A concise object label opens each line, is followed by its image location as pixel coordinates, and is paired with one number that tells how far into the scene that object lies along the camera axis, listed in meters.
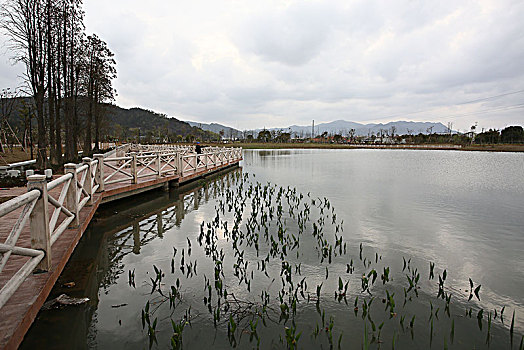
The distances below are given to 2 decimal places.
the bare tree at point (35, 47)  13.16
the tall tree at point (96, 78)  23.83
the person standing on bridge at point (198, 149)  20.16
